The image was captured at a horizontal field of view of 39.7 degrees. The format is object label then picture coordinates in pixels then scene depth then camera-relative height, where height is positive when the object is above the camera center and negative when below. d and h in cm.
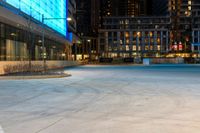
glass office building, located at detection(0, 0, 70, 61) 2841 +372
